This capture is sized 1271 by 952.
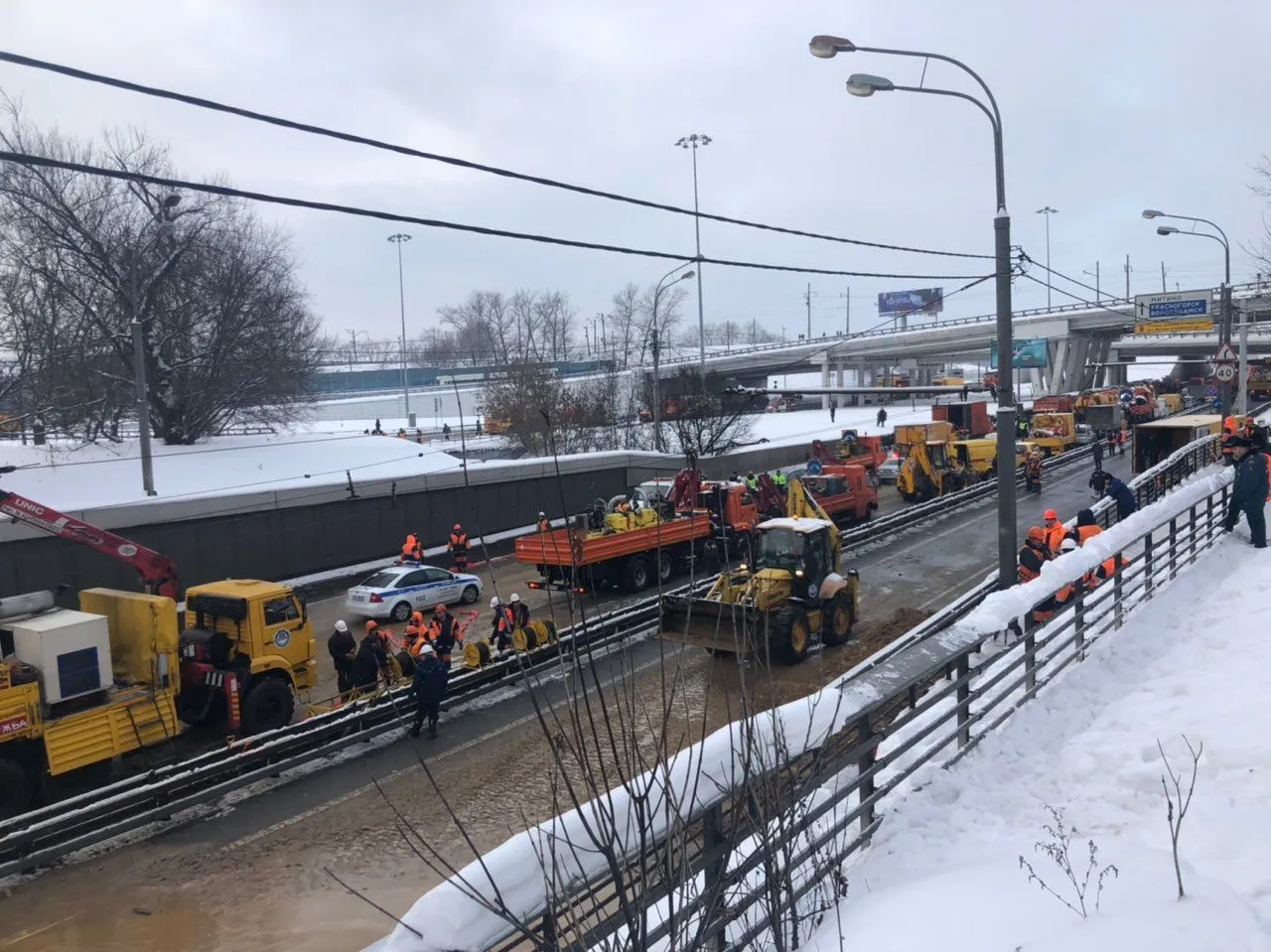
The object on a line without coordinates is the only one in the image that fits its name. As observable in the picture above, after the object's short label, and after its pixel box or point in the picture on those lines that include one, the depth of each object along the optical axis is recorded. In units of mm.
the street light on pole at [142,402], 22875
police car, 19891
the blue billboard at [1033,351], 61656
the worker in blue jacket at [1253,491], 12125
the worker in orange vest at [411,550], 22531
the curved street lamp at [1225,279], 25156
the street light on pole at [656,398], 31119
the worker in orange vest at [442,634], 13922
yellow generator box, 12180
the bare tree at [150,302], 32031
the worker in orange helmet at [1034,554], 12875
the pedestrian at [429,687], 12258
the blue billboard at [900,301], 129750
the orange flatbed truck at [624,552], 20359
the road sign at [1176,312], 41594
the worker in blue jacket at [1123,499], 17734
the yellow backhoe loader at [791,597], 14906
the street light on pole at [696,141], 52303
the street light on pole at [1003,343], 11883
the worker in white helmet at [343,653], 14297
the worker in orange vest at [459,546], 19544
